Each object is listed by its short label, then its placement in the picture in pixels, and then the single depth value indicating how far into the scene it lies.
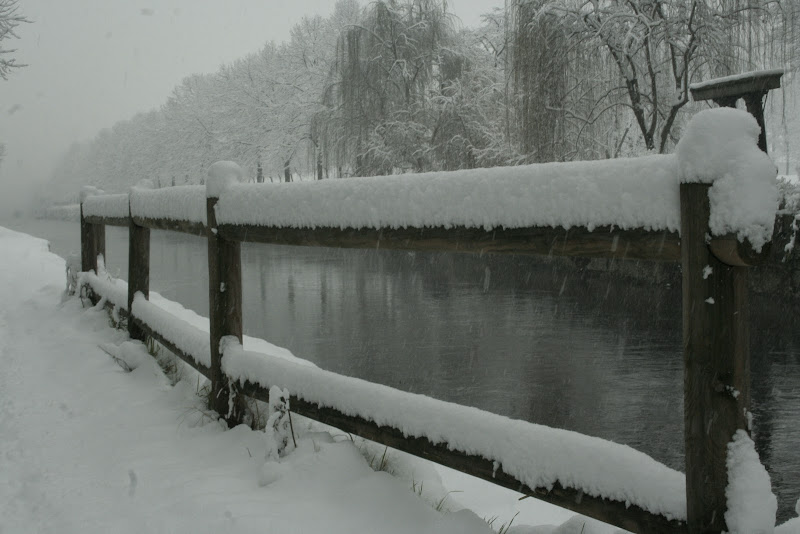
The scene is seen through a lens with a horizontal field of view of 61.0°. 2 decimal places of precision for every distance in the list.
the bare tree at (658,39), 10.50
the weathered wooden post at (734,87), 6.67
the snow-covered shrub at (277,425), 2.65
